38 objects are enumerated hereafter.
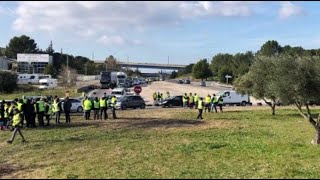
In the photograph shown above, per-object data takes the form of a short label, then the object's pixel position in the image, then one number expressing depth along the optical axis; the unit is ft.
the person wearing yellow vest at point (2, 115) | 104.36
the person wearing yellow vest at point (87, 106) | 124.77
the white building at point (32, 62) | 485.15
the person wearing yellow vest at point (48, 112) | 110.46
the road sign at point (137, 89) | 167.43
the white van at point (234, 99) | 204.74
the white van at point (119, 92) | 220.64
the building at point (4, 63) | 453.66
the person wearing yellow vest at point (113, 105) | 129.04
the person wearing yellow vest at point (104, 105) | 126.21
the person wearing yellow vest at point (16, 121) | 80.38
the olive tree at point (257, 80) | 122.31
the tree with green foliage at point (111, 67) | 643.04
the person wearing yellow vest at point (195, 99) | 174.36
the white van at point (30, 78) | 357.20
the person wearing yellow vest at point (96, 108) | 128.26
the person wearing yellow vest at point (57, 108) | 113.50
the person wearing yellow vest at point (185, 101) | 182.39
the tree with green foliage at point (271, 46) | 505.00
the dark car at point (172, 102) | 193.47
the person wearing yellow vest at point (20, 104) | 98.11
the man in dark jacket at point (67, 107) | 115.85
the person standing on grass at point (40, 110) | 108.58
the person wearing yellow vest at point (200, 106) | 124.19
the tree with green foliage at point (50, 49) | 605.73
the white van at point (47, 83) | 319.47
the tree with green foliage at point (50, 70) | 459.32
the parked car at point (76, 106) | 162.48
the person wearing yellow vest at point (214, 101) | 156.83
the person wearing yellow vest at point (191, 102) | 178.09
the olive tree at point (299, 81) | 80.38
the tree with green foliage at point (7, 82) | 281.99
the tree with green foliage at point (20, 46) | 577.02
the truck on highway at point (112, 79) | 345.51
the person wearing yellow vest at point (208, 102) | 155.84
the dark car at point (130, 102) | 176.24
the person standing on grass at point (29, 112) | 105.41
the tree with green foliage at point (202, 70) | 603.26
